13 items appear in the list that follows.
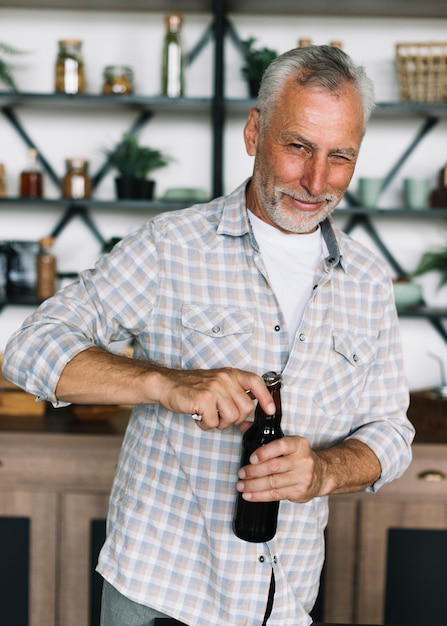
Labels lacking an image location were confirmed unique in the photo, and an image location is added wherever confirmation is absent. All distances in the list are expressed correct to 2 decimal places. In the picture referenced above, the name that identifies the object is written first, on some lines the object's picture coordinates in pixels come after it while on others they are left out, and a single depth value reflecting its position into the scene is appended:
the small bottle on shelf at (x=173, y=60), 2.98
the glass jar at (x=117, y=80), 3.01
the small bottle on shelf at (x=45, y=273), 3.10
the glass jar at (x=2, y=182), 3.11
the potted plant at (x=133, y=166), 3.03
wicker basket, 2.94
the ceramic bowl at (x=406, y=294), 3.05
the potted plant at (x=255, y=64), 2.95
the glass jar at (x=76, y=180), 3.05
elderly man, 1.41
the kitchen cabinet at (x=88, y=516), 2.60
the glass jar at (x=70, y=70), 2.97
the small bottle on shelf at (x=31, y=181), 3.09
